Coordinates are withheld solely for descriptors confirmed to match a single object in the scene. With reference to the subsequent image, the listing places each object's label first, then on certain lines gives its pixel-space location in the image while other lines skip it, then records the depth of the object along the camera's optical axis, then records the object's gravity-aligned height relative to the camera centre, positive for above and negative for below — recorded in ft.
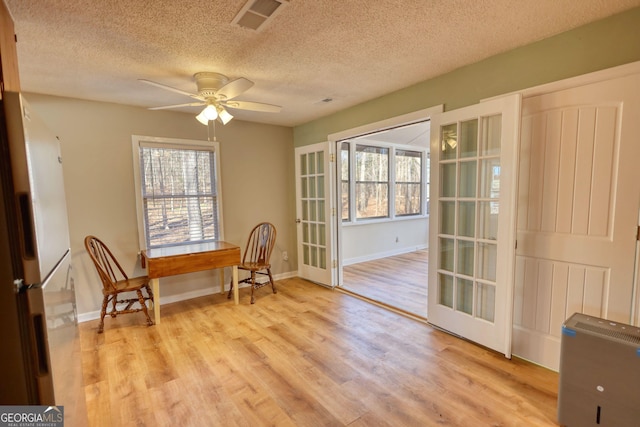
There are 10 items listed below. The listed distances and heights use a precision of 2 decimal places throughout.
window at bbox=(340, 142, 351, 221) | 17.58 -0.17
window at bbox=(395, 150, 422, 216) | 20.18 +0.22
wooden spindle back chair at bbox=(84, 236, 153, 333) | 9.27 -3.10
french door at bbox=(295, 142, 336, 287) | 13.03 -1.25
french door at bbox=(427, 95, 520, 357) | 7.00 -0.97
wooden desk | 9.82 -2.50
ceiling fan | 7.65 +2.47
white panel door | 5.77 -0.59
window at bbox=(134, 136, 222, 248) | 11.23 -0.09
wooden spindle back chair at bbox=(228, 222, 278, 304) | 12.05 -2.87
